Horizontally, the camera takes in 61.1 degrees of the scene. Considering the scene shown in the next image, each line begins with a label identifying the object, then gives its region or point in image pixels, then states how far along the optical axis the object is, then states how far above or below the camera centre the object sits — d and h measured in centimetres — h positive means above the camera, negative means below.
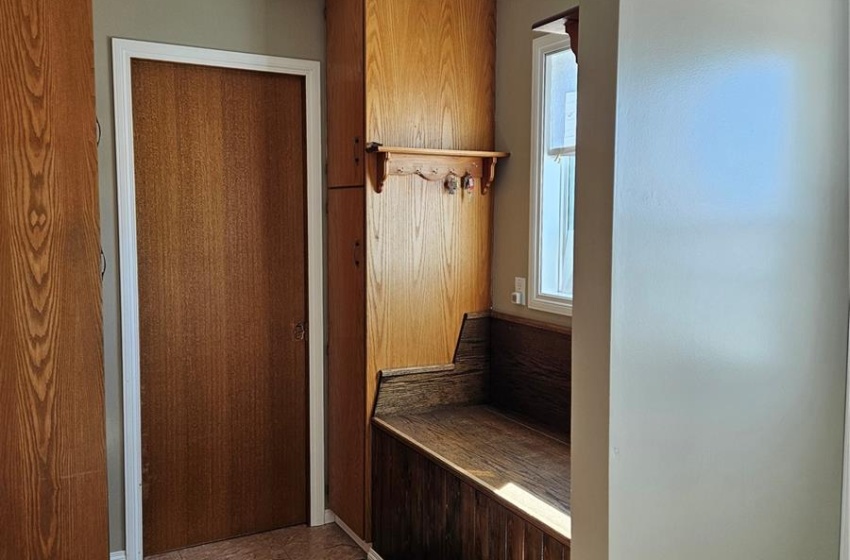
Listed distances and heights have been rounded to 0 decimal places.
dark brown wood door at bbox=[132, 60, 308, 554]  321 -37
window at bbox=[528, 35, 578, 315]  298 +18
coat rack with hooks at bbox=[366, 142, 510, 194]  304 +23
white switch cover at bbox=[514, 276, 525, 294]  321 -29
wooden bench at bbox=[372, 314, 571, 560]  226 -88
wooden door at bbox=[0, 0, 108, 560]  206 -19
